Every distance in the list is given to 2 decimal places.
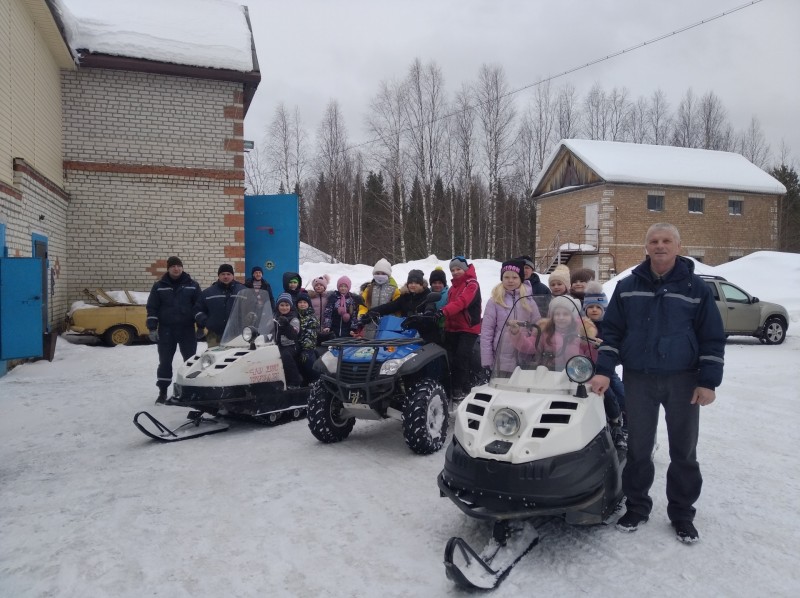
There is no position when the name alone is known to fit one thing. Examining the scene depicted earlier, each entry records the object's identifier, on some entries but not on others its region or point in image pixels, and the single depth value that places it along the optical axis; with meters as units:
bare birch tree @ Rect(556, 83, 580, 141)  41.61
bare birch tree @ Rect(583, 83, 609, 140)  45.09
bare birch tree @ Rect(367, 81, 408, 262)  30.66
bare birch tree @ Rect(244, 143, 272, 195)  37.88
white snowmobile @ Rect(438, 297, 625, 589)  2.93
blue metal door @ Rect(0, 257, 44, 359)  6.31
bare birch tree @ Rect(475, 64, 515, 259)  31.61
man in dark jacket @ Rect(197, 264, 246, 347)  6.74
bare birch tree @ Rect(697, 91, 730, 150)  44.94
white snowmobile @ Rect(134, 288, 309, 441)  5.50
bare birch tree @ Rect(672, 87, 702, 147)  45.59
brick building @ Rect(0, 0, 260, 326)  12.30
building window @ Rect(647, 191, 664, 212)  28.07
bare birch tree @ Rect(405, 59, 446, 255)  31.09
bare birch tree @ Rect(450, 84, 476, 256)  32.50
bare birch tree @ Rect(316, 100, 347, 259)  35.78
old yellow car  11.70
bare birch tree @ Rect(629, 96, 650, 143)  46.22
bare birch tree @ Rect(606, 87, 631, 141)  45.47
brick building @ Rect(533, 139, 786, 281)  27.75
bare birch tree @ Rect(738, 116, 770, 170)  45.81
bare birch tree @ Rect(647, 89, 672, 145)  46.34
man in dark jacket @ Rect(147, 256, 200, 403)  6.94
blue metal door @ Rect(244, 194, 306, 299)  13.89
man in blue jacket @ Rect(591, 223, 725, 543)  3.19
